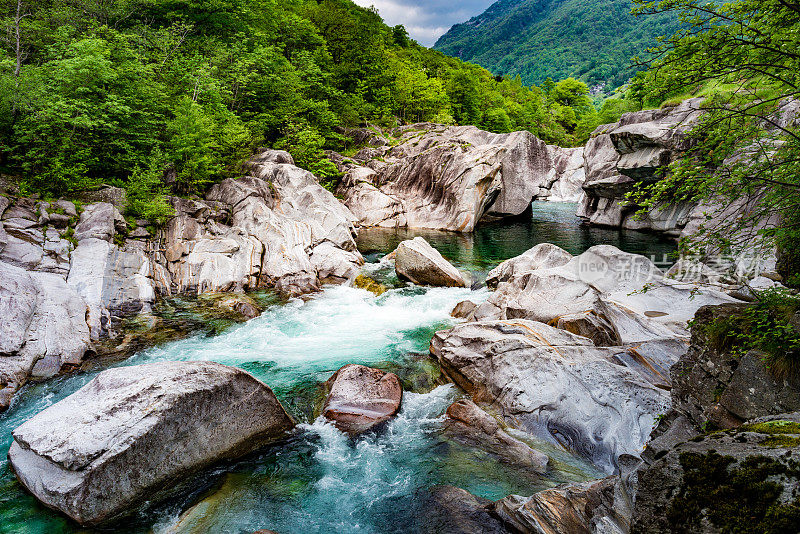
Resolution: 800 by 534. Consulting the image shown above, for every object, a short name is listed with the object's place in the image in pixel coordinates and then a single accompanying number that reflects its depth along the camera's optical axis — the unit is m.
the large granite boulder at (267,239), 17.14
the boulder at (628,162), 30.77
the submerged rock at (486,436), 7.31
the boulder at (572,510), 4.39
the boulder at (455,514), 5.55
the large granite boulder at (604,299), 10.02
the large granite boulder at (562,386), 7.69
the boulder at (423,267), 18.80
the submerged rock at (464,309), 14.96
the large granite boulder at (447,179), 34.78
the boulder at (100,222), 14.22
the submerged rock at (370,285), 17.98
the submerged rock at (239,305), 14.74
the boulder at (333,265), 19.94
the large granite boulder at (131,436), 5.71
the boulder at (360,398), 8.69
